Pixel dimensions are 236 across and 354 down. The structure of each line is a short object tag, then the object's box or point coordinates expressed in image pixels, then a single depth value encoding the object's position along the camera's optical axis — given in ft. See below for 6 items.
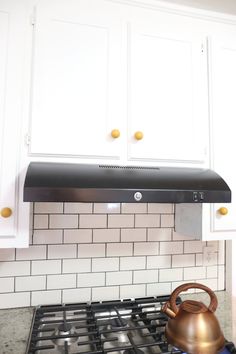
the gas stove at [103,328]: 3.49
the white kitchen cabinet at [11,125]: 3.55
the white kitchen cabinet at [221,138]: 4.25
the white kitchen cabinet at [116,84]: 3.76
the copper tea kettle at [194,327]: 3.19
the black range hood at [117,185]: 3.09
